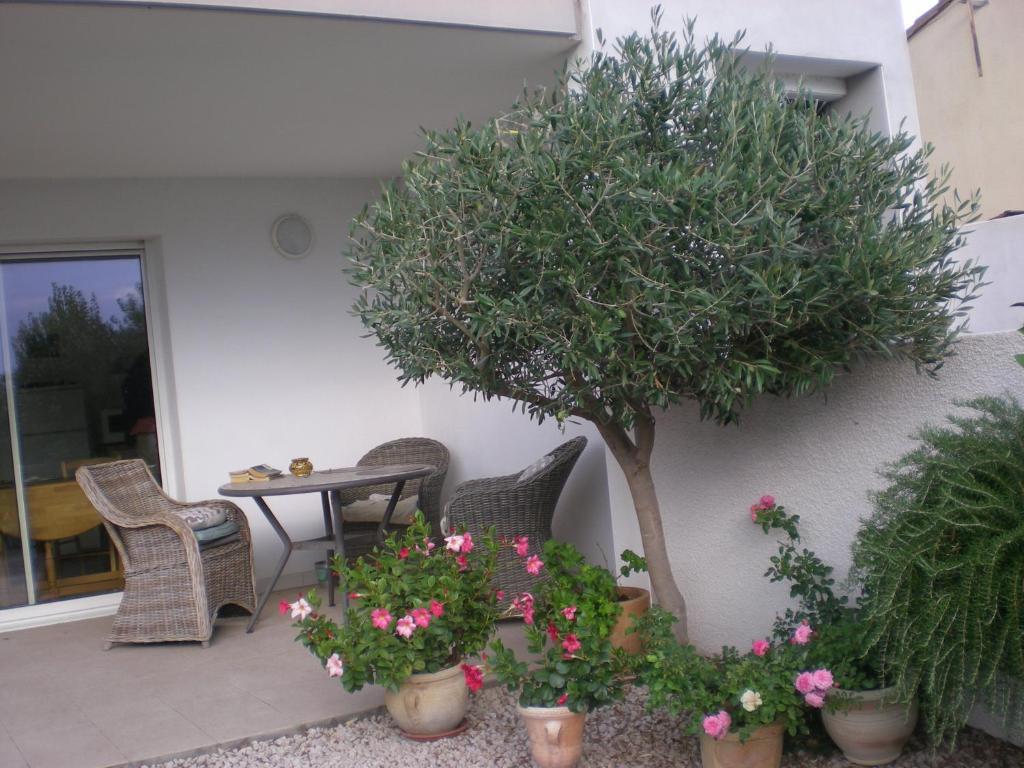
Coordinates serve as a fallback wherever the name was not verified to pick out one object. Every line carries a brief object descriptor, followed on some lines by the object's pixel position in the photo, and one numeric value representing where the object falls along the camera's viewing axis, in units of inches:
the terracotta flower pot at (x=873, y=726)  106.6
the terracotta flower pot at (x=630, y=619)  142.6
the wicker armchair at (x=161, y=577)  184.5
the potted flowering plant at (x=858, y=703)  106.3
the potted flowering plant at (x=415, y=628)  119.7
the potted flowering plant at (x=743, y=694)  104.3
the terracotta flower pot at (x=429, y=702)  123.7
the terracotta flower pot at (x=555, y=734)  112.4
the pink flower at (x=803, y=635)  111.8
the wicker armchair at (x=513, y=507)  178.7
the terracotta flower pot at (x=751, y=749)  107.4
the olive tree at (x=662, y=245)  106.6
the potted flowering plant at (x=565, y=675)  112.5
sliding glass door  222.4
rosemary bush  89.4
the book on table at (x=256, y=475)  198.8
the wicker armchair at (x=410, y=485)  220.1
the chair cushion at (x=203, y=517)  195.6
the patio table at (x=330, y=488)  177.6
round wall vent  245.1
